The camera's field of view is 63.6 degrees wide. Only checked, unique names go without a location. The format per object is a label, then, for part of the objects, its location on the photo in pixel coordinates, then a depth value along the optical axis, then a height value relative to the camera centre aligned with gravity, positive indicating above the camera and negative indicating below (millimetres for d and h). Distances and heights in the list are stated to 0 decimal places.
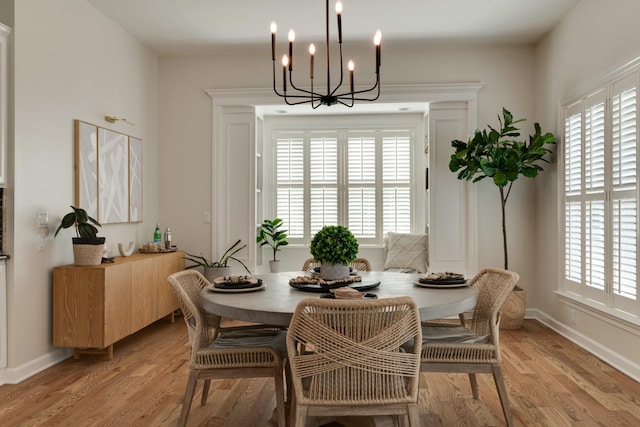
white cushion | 5547 -467
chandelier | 2608 +903
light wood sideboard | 3721 -695
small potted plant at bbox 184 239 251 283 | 5270 -556
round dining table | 2125 -406
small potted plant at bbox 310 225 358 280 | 2732 -211
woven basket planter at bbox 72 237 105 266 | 3770 -283
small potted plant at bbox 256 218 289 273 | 5777 -285
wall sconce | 4528 +828
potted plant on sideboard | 3764 -216
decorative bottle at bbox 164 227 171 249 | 5230 -283
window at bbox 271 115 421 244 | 6156 +369
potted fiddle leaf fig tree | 4672 +464
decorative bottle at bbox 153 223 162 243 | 5168 -248
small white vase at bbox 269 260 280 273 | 5762 -616
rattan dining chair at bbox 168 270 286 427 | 2381 -694
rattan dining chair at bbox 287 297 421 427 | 1881 -550
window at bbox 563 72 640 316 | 3527 +103
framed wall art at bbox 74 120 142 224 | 4121 +333
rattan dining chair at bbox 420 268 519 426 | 2422 -658
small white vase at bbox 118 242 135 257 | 4530 -333
